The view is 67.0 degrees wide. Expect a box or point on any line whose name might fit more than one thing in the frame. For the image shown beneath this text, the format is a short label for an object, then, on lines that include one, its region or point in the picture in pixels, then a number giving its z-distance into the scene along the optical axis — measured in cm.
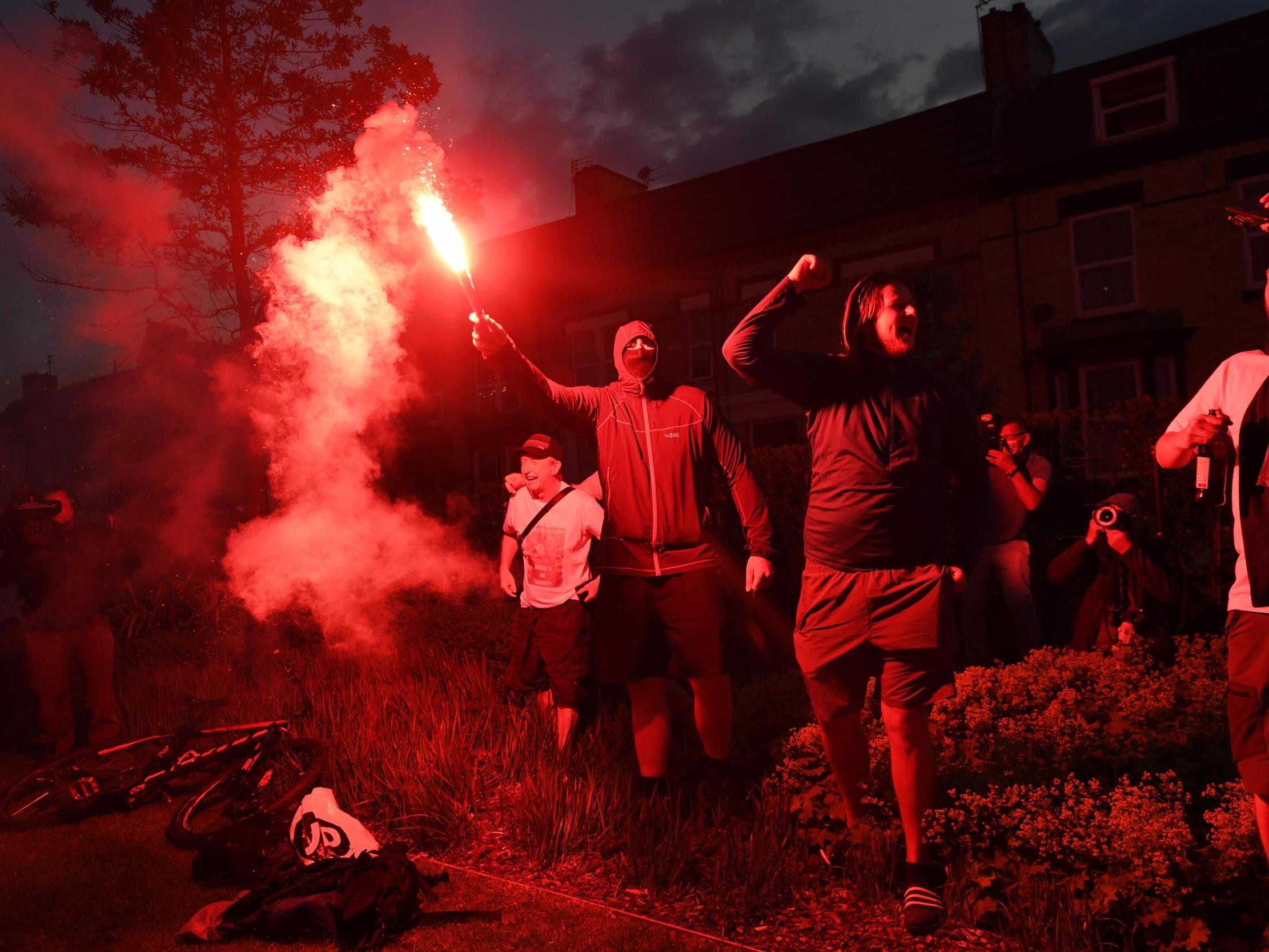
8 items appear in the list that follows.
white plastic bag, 447
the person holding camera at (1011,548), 705
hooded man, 442
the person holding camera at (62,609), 711
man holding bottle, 303
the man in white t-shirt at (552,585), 568
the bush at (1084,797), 321
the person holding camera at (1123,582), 570
